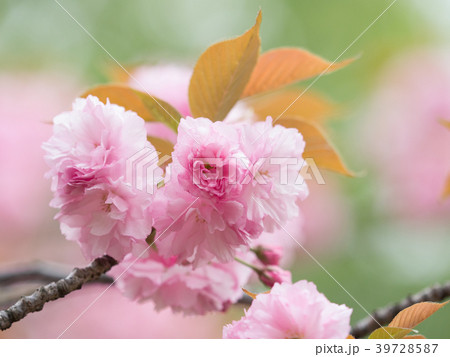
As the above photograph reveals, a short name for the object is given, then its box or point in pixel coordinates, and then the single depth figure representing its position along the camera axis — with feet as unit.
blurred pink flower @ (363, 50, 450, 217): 5.53
